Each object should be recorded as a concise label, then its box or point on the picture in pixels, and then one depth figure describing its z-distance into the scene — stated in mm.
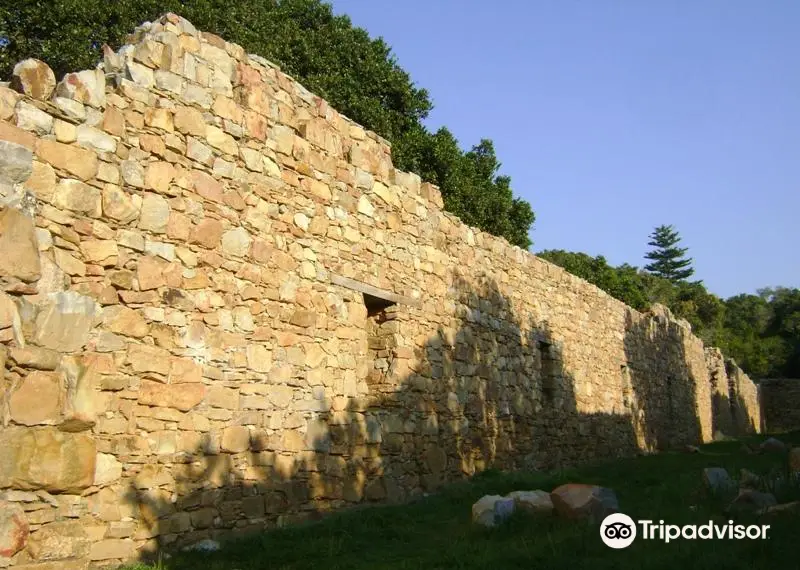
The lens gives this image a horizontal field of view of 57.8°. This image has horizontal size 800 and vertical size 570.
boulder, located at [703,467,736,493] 6273
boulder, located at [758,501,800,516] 5188
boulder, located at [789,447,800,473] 7039
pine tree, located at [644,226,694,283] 59125
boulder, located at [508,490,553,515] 5781
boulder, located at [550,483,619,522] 5555
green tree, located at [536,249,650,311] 31328
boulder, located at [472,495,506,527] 5789
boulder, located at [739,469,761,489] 6555
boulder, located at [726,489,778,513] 5531
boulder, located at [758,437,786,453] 11031
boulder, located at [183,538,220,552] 5375
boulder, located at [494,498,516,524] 5734
